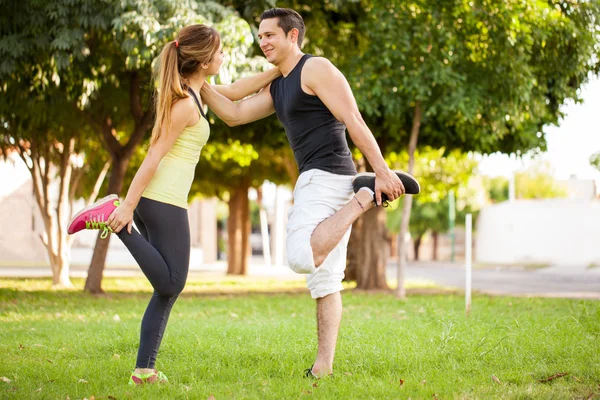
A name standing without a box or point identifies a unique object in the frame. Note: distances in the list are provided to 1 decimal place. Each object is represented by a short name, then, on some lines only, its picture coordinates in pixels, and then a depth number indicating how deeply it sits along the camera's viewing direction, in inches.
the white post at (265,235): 1245.1
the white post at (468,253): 325.1
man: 169.6
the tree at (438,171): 724.2
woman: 162.7
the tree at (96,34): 378.9
